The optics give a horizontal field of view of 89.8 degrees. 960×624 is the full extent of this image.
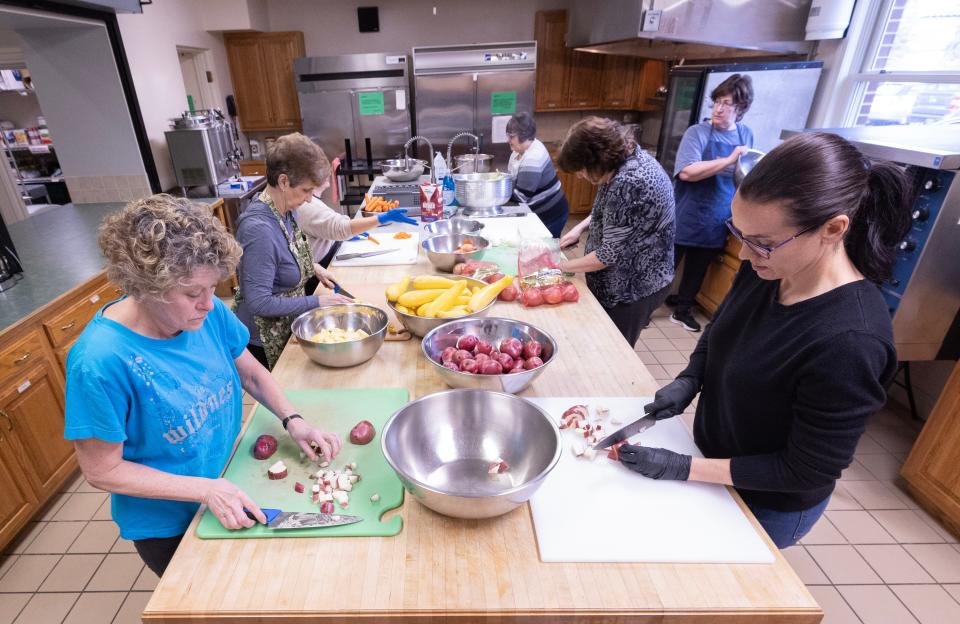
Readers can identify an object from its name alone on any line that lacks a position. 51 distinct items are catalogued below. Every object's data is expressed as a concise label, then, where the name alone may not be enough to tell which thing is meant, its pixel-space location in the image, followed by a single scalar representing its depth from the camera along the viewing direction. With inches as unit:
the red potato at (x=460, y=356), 56.2
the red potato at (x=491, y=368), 54.0
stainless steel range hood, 128.9
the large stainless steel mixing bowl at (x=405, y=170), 159.5
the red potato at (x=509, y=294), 81.9
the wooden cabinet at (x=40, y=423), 79.8
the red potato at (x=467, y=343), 60.1
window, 110.1
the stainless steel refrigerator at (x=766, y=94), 134.1
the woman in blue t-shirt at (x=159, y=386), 36.4
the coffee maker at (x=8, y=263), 91.4
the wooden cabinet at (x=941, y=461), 80.9
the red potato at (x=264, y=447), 46.8
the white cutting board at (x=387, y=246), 99.3
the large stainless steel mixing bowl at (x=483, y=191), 129.6
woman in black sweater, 35.0
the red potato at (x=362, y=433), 48.3
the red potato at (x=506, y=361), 55.2
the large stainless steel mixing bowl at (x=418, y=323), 66.4
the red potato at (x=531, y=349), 57.2
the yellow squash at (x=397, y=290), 73.1
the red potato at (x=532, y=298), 80.2
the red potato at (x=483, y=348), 58.7
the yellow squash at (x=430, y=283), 77.0
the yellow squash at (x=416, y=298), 71.4
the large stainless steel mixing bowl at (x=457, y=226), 112.8
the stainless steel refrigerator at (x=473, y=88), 223.8
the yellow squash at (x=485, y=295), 70.5
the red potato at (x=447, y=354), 57.4
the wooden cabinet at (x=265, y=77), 235.0
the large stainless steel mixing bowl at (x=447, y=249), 92.0
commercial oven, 83.3
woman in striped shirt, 137.8
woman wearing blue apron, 122.5
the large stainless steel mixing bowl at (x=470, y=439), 44.5
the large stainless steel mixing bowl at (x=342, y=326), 60.4
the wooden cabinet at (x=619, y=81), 238.2
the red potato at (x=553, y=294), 80.7
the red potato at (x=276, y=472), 44.1
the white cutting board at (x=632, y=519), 37.7
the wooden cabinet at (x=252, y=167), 238.8
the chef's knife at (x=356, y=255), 101.1
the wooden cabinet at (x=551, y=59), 234.2
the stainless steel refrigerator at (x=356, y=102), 224.1
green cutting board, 39.2
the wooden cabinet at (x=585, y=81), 240.2
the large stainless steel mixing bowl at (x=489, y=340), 53.4
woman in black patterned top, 78.4
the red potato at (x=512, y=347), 57.6
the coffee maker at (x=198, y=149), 155.9
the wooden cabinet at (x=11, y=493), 77.7
